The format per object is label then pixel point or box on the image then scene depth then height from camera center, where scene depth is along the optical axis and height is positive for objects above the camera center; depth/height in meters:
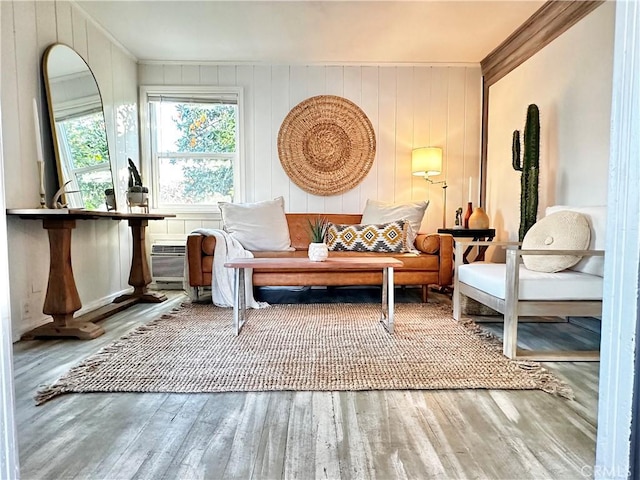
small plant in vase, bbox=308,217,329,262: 2.32 -0.18
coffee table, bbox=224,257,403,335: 2.17 -0.27
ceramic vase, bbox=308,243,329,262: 2.32 -0.20
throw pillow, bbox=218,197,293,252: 3.35 -0.04
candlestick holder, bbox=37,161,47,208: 2.26 +0.21
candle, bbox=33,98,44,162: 2.29 +0.56
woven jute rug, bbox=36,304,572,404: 1.56 -0.70
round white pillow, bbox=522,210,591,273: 2.06 -0.10
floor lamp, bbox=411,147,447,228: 3.70 +0.63
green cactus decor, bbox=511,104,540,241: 2.76 +0.39
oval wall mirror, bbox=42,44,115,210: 2.52 +0.71
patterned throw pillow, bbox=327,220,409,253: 3.21 -0.15
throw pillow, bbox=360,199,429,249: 3.49 +0.08
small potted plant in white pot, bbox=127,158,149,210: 3.32 +0.25
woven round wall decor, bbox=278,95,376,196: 3.98 +0.84
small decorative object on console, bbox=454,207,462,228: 3.74 +0.03
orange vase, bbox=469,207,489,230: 3.49 +0.00
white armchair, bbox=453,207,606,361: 1.84 -0.39
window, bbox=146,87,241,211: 3.95 +0.81
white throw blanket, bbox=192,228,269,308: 2.95 -0.46
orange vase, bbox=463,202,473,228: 3.67 +0.07
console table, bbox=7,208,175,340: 2.13 -0.39
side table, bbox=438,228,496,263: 3.45 -0.11
